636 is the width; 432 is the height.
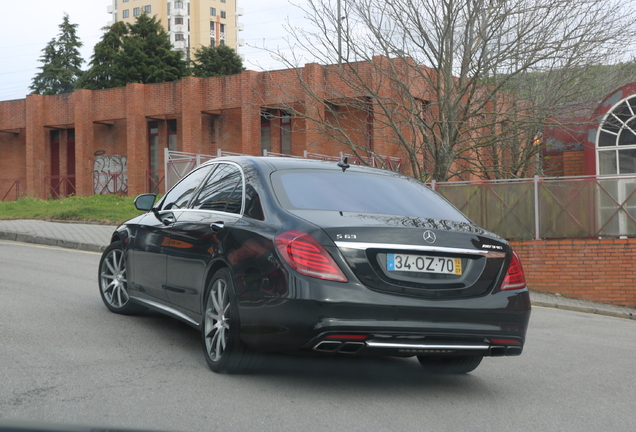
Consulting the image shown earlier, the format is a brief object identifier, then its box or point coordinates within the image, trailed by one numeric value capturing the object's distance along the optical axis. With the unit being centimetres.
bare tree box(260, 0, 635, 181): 1533
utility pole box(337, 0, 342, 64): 1591
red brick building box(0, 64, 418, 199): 3550
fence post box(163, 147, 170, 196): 2014
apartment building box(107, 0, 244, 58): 11369
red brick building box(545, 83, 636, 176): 1969
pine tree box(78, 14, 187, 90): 5478
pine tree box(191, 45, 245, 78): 5959
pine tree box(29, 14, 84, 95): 6506
